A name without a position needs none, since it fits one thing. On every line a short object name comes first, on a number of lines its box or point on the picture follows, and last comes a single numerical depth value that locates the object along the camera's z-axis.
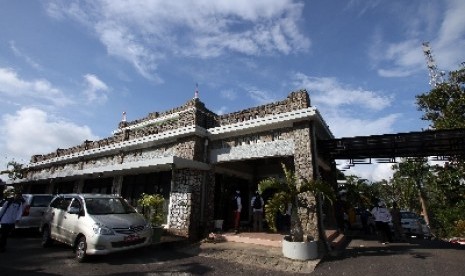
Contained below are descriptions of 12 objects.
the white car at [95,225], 7.84
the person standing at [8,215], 9.20
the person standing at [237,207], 12.18
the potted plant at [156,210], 10.36
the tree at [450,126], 20.05
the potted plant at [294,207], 8.52
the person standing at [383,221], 11.63
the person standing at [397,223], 12.78
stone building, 11.01
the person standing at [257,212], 12.41
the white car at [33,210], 12.34
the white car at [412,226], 17.08
